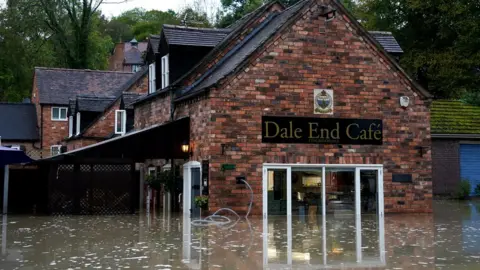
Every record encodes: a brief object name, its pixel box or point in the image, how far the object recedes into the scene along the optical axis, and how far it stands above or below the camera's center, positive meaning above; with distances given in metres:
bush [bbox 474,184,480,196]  34.53 -1.37
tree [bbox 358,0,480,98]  41.56 +8.11
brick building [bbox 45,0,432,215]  22.25 +1.14
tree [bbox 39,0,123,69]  50.38 +10.22
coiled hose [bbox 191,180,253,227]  19.25 -1.64
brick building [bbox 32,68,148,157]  41.03 +4.05
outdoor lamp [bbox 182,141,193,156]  23.89 +0.57
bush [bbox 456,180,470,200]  33.31 -1.27
